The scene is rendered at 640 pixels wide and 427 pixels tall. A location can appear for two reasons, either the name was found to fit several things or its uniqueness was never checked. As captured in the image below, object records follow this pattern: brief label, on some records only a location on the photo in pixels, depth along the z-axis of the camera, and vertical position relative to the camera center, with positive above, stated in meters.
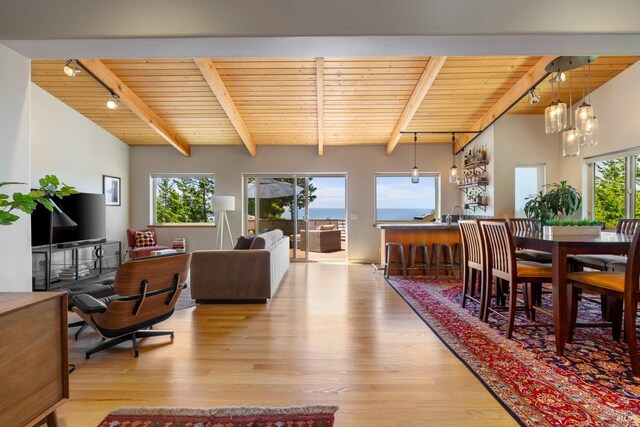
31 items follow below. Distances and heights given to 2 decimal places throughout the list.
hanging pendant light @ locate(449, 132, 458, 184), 5.59 +1.20
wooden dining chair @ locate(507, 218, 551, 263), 3.67 -0.19
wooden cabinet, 1.31 -0.63
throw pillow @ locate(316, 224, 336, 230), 7.93 -0.32
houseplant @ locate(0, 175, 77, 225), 1.45 +0.06
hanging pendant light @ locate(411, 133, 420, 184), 5.84 +1.09
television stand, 4.73 -0.82
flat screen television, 4.57 -0.09
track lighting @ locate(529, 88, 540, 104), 4.66 +1.69
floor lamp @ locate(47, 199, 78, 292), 2.48 -0.03
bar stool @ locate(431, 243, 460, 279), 5.38 -0.78
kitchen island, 5.63 -0.36
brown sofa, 3.88 -0.75
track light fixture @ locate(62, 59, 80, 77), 4.09 +1.93
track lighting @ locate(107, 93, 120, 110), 4.89 +1.79
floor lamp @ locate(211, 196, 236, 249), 6.63 +0.23
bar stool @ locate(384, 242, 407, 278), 5.42 -0.80
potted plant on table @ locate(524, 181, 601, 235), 5.16 +0.14
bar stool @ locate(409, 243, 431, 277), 5.38 -0.77
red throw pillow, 6.75 -0.51
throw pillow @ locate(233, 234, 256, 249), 4.28 -0.37
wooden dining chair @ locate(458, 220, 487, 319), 3.23 -0.46
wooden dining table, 2.31 -0.30
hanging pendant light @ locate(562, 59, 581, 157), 3.17 +0.71
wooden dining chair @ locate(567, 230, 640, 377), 2.07 -0.53
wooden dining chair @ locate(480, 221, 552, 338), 2.70 -0.48
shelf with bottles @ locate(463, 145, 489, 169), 6.34 +1.13
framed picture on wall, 6.48 +0.53
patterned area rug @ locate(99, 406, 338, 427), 1.66 -1.08
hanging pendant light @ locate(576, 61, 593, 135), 3.08 +0.89
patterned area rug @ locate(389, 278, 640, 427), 1.73 -1.06
